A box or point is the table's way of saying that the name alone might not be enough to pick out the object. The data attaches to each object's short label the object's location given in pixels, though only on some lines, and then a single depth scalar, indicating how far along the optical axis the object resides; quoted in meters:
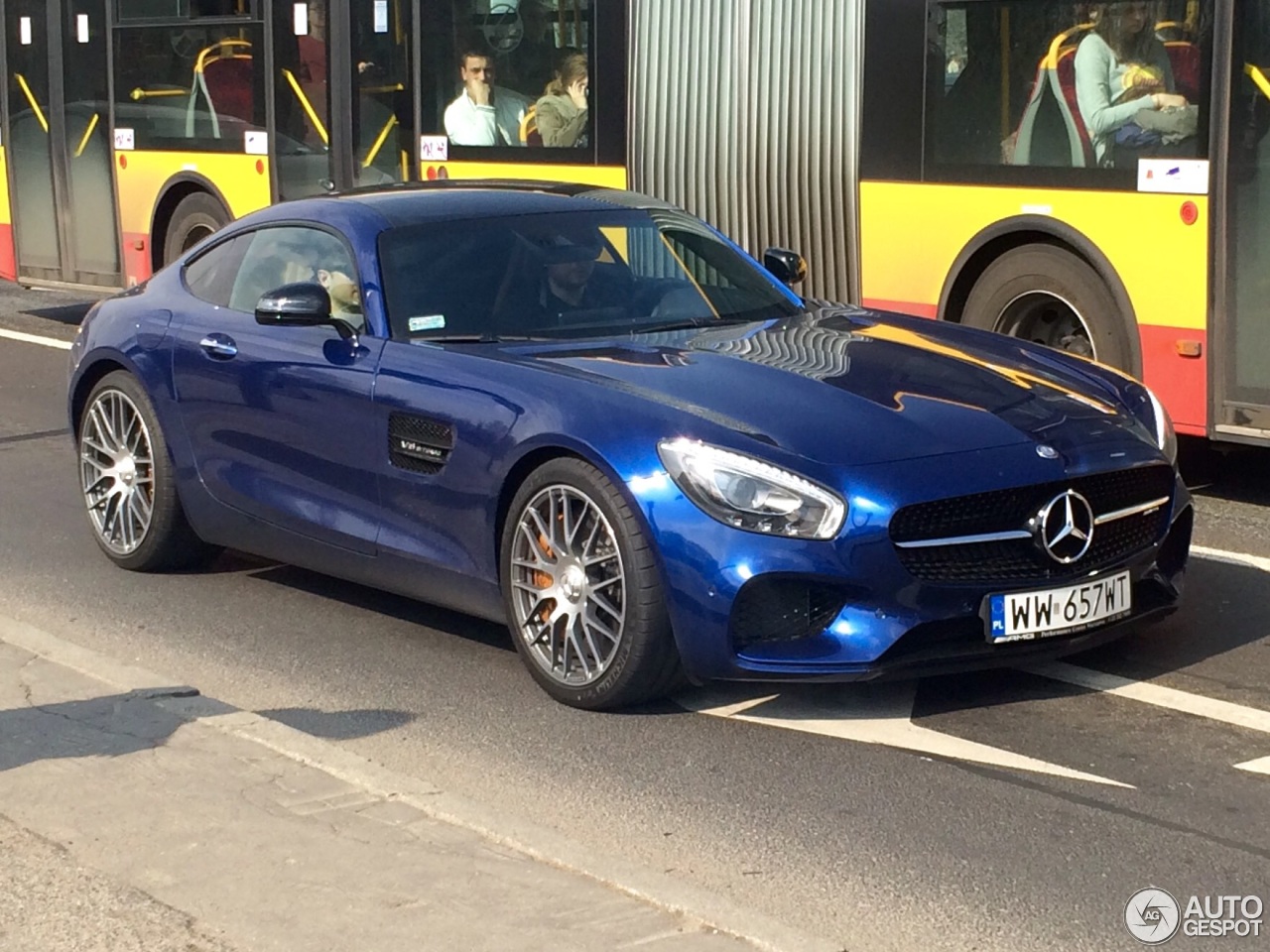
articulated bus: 9.16
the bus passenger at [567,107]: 12.32
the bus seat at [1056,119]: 9.73
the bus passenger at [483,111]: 12.74
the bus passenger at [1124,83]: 9.32
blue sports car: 5.53
